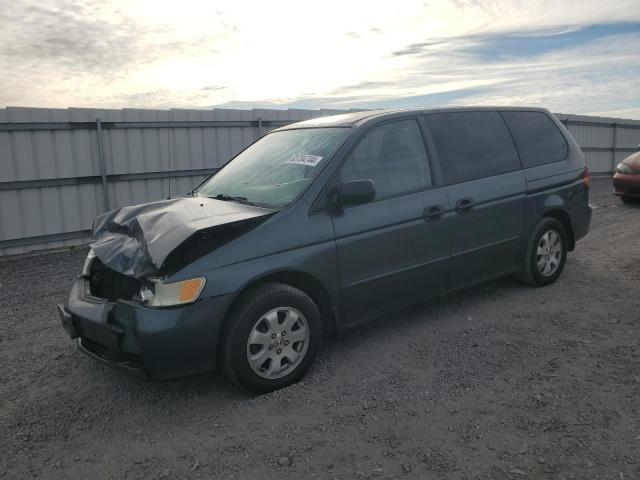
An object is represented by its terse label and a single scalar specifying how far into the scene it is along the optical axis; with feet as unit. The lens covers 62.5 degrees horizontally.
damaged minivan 10.32
